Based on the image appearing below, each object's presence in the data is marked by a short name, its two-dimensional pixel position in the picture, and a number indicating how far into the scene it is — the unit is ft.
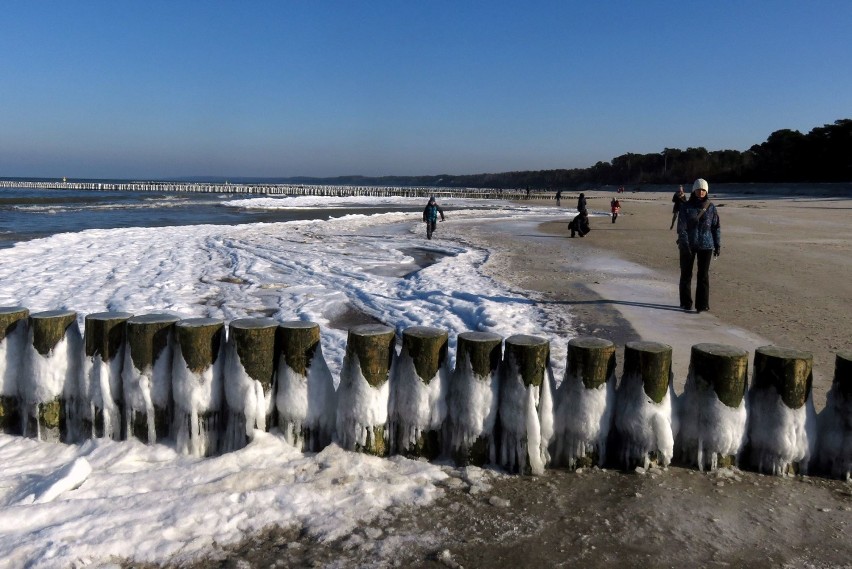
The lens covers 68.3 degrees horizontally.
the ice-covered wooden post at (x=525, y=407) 13.16
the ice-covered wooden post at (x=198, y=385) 13.71
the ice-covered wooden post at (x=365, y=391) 13.47
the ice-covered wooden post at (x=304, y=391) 13.78
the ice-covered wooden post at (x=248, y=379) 13.66
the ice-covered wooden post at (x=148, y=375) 13.96
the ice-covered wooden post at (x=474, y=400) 13.30
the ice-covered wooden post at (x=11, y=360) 14.64
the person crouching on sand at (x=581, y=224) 76.23
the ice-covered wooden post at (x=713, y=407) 12.96
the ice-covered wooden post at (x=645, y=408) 13.11
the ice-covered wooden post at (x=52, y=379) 14.46
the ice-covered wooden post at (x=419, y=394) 13.48
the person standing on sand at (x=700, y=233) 30.04
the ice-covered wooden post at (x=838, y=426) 12.89
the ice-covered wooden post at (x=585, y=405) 13.20
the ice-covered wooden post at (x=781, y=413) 12.86
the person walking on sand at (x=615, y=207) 102.22
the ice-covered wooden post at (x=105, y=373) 14.25
